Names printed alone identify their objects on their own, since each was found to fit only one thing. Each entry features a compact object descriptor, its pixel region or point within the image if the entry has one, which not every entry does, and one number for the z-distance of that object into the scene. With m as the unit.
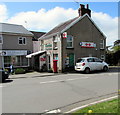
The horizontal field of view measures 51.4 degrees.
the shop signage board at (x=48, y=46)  18.66
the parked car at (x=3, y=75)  10.53
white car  14.41
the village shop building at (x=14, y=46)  19.55
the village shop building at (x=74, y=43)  16.59
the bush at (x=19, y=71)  16.60
